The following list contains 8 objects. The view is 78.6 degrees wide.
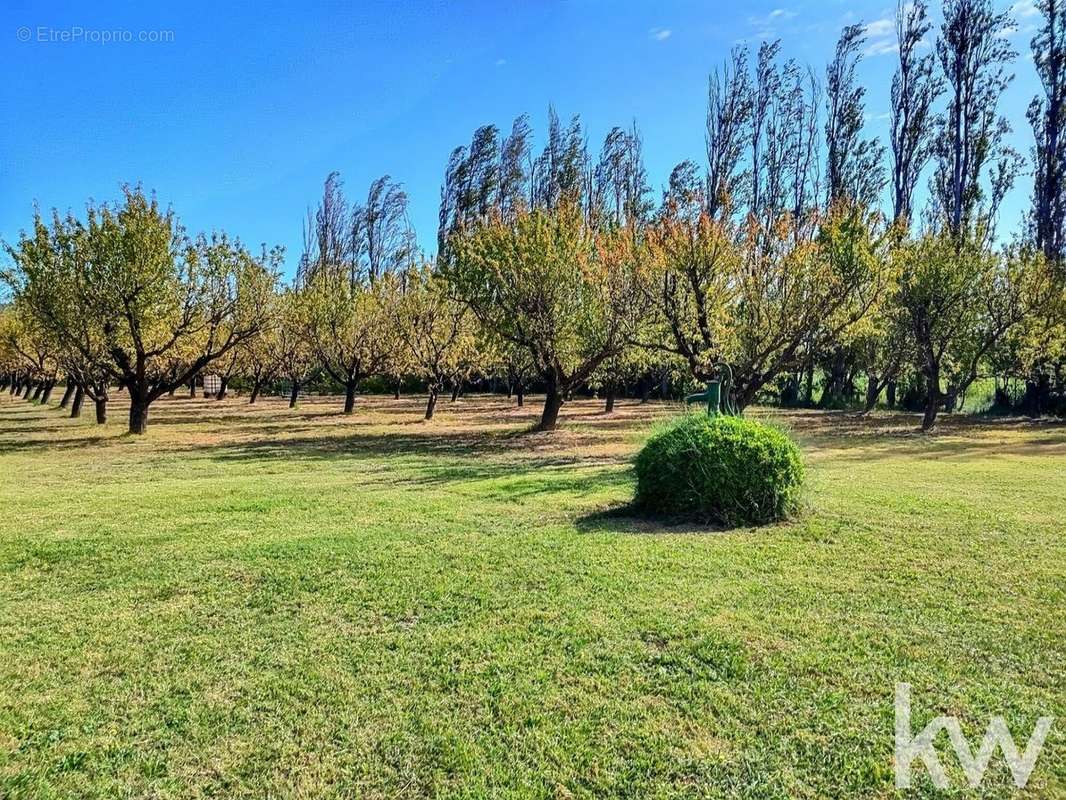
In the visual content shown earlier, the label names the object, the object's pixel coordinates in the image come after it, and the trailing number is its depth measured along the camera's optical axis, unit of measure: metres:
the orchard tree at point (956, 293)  19.20
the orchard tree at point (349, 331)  26.06
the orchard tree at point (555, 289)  16.81
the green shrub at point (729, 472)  6.64
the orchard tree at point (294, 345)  25.83
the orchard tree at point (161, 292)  16.47
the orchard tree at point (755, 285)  15.11
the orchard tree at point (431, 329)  23.67
